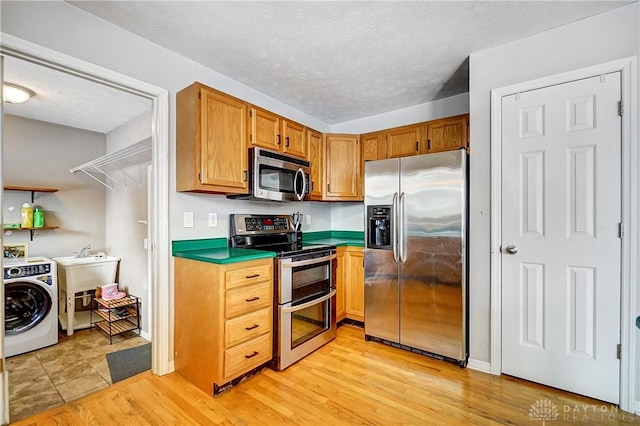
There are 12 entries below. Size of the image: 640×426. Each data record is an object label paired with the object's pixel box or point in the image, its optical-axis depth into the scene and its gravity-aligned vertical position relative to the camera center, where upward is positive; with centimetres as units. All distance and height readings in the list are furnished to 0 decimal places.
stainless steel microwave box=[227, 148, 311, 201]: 243 +34
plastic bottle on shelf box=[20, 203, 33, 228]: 319 -6
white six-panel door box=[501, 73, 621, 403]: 179 -16
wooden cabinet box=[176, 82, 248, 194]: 209 +56
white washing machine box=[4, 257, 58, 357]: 258 -92
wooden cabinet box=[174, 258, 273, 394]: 189 -78
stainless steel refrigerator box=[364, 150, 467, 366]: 228 -35
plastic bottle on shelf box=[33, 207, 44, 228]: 326 -9
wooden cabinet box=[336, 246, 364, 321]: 314 -81
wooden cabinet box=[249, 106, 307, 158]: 248 +76
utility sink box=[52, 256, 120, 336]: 308 -79
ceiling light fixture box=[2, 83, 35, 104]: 260 +114
